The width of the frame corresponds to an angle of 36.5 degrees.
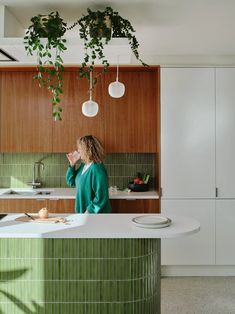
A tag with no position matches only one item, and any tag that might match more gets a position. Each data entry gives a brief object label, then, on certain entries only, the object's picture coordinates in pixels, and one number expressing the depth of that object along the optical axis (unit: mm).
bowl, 4406
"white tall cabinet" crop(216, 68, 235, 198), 4145
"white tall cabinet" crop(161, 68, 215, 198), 4141
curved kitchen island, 2334
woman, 3285
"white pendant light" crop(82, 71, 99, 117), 3002
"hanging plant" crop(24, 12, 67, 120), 2639
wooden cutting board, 2598
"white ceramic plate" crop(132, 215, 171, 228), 2334
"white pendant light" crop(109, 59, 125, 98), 2820
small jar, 2684
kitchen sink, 4457
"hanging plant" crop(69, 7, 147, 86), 2654
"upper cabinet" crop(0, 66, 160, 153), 4438
